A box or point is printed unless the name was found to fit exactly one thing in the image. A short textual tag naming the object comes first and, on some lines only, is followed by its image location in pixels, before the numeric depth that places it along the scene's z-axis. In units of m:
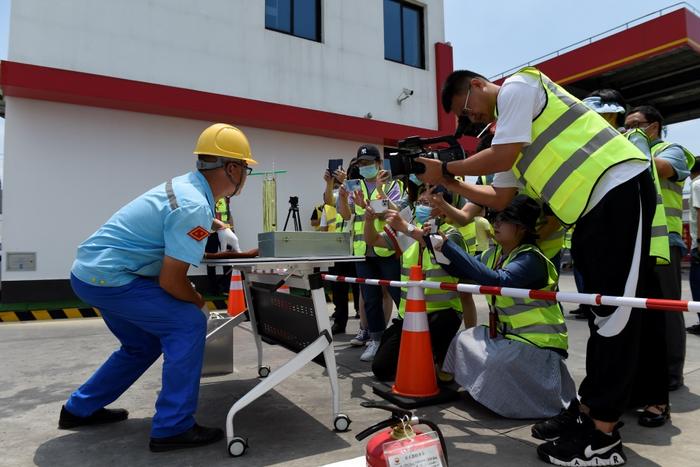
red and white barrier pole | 1.78
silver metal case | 2.46
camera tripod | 8.28
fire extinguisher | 1.46
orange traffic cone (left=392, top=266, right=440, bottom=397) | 2.92
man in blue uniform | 2.26
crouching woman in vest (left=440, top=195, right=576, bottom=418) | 2.61
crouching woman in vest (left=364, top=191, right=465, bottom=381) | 3.38
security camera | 10.64
